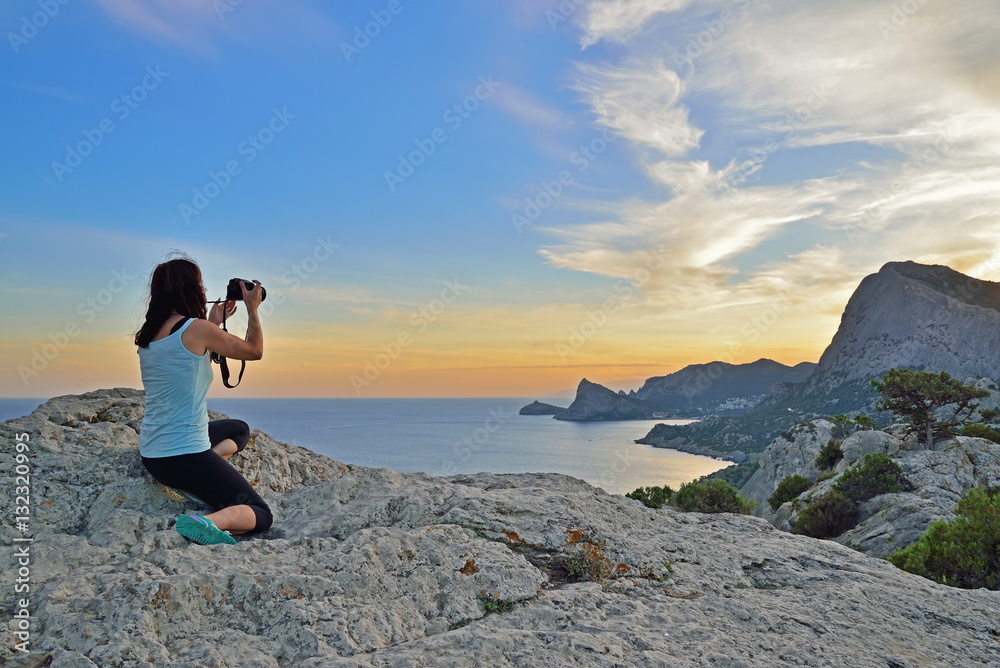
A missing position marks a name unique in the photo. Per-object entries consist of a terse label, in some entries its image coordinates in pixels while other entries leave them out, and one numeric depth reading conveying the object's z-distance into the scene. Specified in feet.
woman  15.43
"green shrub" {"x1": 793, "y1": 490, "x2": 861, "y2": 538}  71.64
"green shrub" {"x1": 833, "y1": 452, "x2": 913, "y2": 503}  78.81
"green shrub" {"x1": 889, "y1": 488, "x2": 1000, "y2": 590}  26.45
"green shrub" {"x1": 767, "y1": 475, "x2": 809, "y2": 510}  106.42
